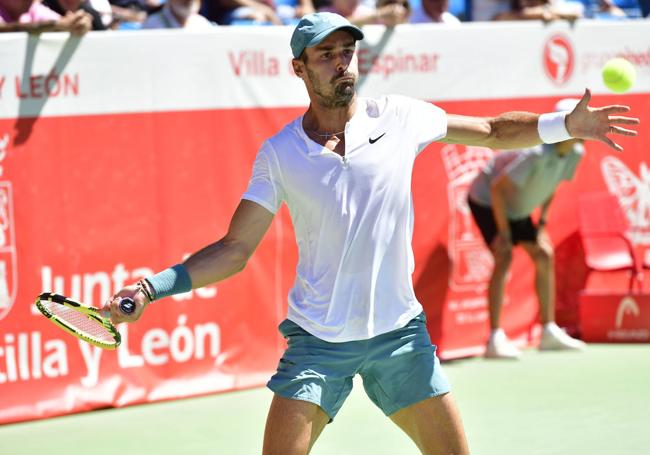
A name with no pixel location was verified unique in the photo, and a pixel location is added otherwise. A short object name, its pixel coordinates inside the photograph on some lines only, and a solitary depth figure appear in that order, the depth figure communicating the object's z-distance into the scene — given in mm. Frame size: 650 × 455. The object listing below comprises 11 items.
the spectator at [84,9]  15000
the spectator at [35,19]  13852
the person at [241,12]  17437
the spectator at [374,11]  16125
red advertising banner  13852
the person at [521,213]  16562
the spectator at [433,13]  18484
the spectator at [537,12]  17666
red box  17453
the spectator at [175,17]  15695
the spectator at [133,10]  16937
